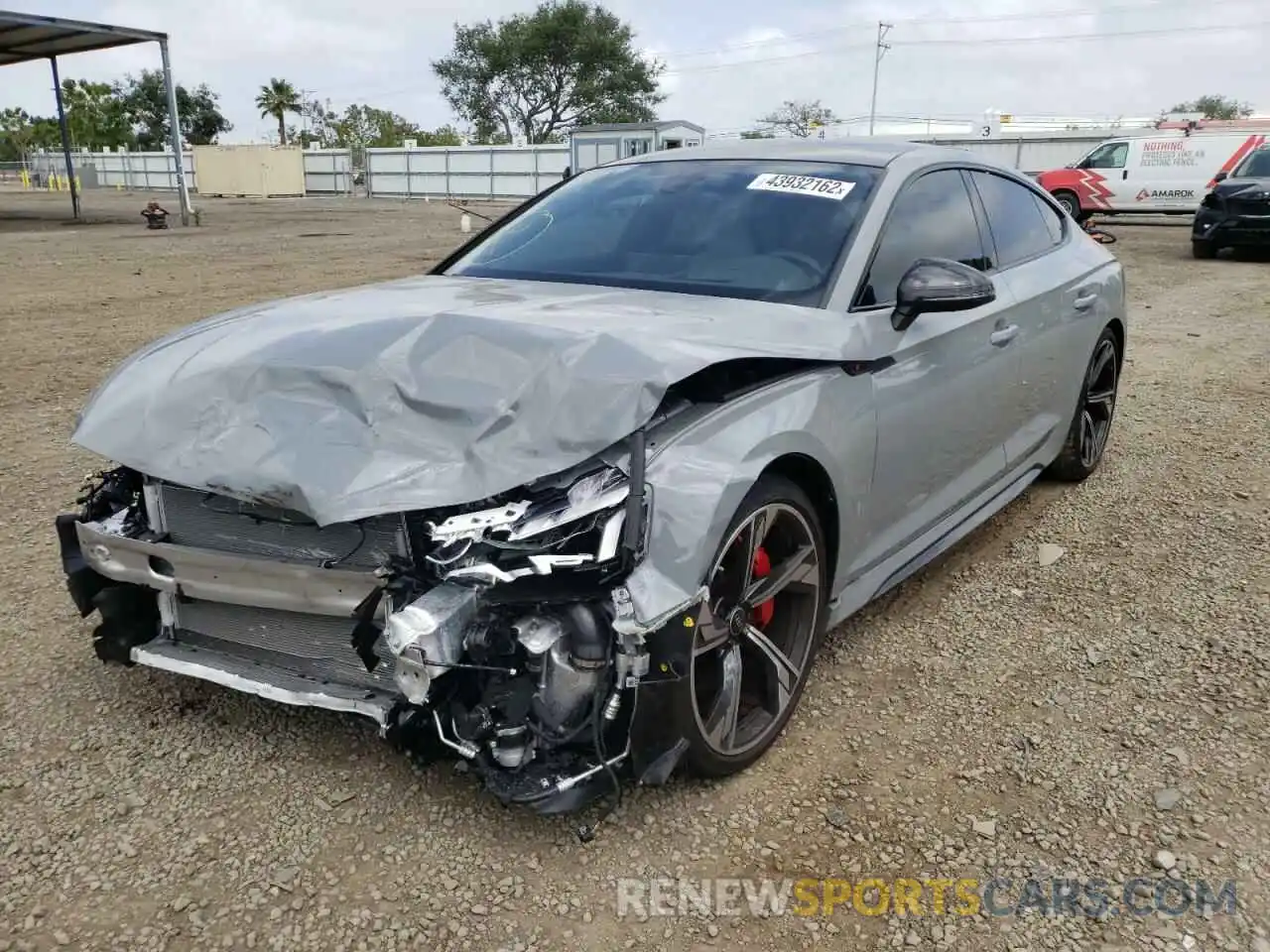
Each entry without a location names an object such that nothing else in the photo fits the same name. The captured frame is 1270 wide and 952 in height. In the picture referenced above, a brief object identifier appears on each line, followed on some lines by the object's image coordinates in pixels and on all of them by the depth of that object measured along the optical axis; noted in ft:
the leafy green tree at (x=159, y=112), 226.38
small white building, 89.92
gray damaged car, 7.29
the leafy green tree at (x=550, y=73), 181.06
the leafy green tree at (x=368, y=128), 215.92
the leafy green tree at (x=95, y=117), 208.44
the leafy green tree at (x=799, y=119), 184.34
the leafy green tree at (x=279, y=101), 225.35
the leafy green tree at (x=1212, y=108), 241.35
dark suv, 49.01
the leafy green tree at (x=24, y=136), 218.38
